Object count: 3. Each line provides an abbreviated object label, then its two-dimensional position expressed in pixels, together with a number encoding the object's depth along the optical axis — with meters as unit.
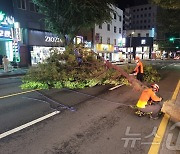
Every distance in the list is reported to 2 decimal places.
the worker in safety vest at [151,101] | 4.79
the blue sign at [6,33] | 16.54
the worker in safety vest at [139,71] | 8.96
